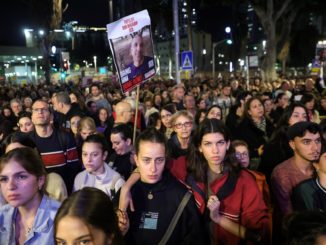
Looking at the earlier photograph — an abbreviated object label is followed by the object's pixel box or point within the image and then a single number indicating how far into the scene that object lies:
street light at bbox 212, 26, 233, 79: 30.26
